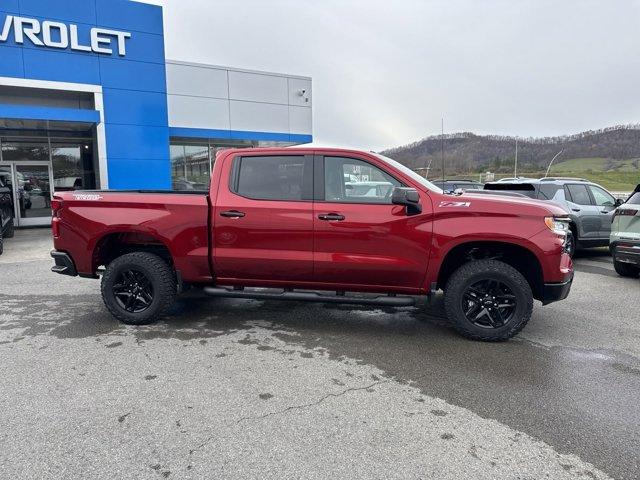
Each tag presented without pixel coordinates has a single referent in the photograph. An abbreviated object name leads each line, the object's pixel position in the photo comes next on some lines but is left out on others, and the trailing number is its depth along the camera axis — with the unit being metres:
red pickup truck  4.58
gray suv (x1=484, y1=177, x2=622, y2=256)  9.64
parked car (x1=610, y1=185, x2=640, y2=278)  7.31
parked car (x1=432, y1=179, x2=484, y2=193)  14.26
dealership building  13.13
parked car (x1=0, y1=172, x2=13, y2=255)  11.07
